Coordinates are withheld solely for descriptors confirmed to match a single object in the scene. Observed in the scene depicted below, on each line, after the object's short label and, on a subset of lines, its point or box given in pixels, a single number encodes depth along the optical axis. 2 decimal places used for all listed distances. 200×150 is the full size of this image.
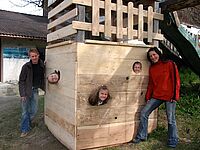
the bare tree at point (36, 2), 17.51
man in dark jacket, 3.70
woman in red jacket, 3.17
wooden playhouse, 3.01
